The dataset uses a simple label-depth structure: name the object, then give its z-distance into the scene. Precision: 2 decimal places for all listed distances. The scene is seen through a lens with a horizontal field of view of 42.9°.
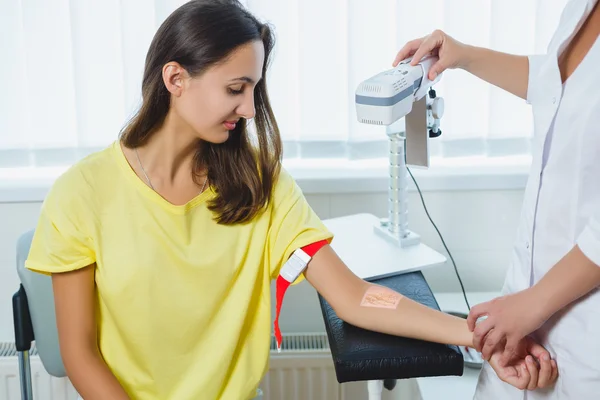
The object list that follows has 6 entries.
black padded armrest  1.20
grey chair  1.59
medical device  1.21
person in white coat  1.11
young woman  1.33
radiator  2.08
